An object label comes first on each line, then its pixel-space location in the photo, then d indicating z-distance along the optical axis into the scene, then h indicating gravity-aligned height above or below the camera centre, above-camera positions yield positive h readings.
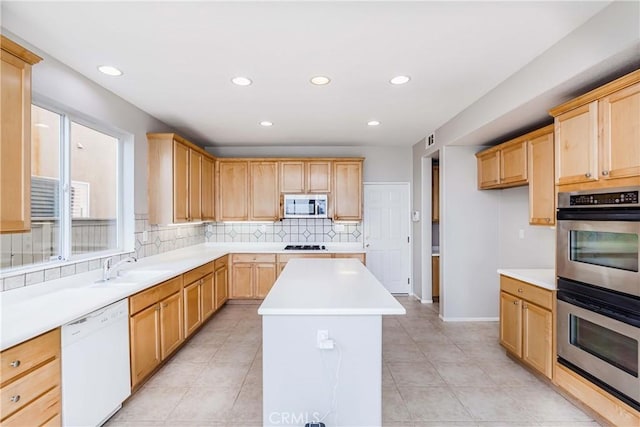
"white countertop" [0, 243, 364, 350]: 1.63 -0.57
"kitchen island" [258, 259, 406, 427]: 1.91 -0.95
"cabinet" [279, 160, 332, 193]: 5.14 +0.61
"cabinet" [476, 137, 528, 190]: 3.22 +0.53
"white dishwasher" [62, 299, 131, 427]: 1.84 -0.97
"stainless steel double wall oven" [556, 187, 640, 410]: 1.85 -0.50
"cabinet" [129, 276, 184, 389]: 2.45 -0.97
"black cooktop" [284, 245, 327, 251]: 5.06 -0.56
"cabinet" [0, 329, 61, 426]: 1.47 -0.84
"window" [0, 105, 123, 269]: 2.35 +0.18
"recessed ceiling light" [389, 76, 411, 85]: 2.64 +1.14
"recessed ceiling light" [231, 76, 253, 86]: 2.66 +1.15
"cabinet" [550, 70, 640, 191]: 1.79 +0.48
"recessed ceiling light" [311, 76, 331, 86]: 2.65 +1.14
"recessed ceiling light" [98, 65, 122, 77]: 2.46 +1.15
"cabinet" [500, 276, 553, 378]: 2.53 -0.98
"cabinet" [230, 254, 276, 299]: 4.94 -0.91
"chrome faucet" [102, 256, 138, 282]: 2.69 -0.46
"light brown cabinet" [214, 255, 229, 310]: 4.44 -0.98
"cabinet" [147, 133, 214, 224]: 3.67 +0.44
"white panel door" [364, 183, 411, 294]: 5.55 -0.37
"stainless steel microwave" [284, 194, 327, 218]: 5.09 +0.13
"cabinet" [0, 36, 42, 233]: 1.65 +0.43
